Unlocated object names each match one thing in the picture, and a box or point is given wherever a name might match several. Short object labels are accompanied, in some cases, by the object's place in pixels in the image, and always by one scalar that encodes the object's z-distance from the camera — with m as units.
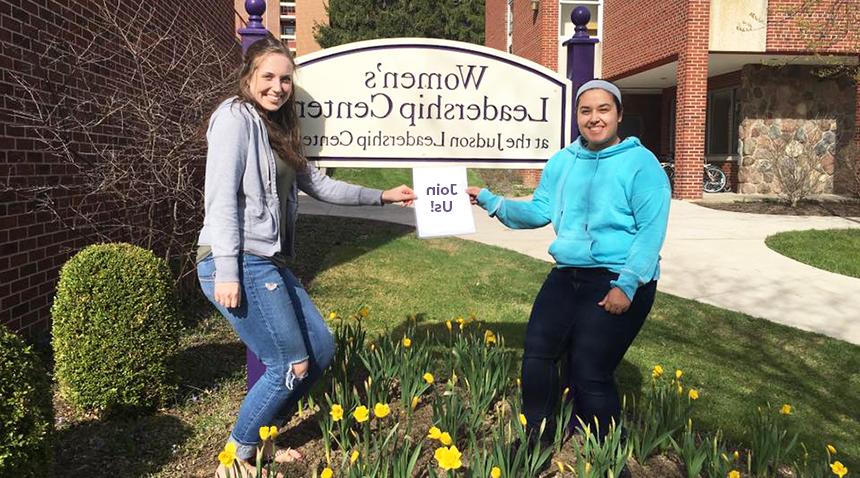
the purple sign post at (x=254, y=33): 3.06
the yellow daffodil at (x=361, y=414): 2.45
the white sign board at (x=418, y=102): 3.27
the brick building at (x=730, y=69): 14.59
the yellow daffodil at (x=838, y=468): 2.27
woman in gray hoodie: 2.32
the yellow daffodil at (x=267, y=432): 2.45
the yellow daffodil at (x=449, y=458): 2.05
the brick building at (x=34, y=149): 3.99
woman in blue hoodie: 2.46
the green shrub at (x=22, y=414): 2.00
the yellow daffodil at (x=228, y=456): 2.10
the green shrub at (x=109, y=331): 3.18
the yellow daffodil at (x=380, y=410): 2.45
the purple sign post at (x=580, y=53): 3.31
